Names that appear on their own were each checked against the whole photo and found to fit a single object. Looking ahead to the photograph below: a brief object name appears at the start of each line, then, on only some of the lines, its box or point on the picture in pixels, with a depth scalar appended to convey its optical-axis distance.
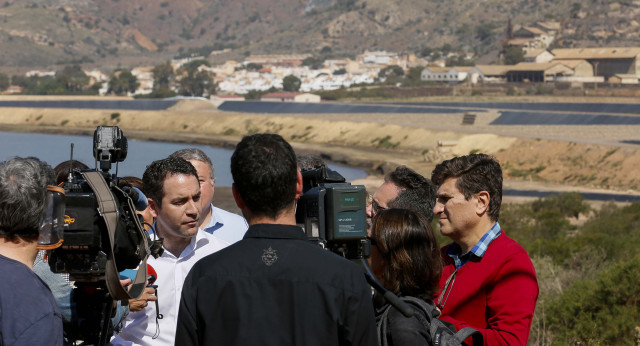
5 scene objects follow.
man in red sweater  4.57
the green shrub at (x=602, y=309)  10.01
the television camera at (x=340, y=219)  3.71
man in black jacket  3.39
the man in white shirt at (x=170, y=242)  5.21
